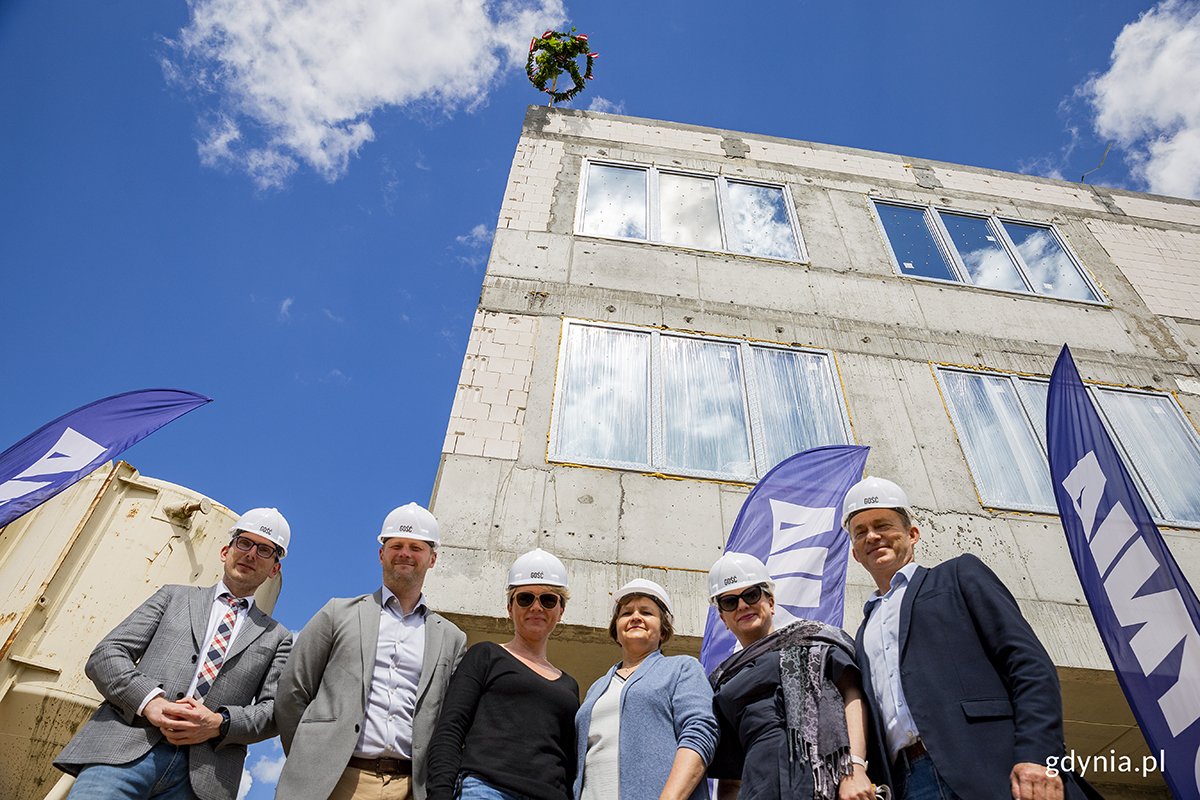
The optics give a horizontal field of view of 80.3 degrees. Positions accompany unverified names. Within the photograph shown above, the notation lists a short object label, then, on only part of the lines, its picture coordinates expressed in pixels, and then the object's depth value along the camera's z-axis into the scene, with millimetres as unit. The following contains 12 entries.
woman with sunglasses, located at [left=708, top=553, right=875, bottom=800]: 2553
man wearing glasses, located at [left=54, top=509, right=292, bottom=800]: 3059
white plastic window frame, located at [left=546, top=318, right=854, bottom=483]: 6852
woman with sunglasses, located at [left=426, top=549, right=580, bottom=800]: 2869
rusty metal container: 5000
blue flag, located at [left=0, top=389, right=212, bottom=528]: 4602
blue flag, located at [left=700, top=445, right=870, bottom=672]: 5043
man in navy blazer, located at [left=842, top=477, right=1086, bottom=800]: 2344
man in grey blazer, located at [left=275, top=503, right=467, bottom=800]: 3072
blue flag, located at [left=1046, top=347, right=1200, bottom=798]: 3453
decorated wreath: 10989
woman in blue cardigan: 2779
